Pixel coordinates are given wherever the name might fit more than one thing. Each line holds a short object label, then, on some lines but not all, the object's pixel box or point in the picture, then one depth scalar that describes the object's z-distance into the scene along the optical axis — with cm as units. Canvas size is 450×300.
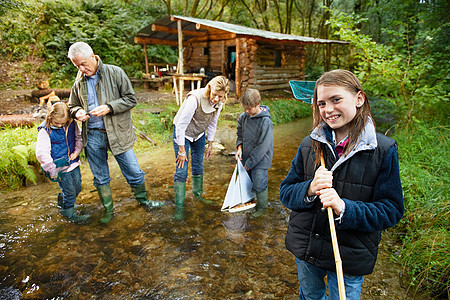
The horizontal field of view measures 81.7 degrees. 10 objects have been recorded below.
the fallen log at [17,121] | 611
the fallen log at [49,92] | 943
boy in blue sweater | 334
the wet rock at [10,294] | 238
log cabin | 1139
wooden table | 998
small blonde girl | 304
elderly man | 315
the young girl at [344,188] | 134
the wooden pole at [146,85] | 1388
